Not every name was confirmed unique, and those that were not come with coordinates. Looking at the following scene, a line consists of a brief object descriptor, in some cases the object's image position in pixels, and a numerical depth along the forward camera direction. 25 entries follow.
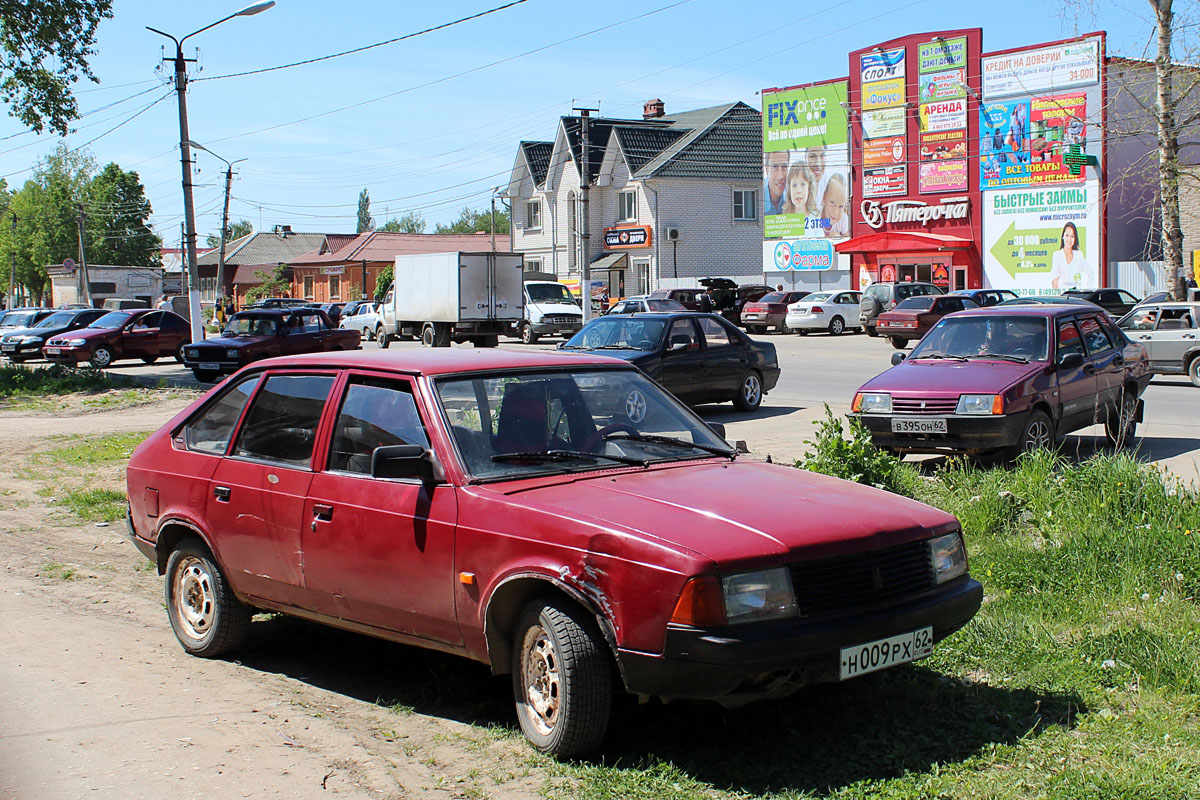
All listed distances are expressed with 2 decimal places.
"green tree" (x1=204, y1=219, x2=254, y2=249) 157.25
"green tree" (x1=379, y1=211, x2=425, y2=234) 163.88
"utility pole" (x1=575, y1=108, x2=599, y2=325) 37.72
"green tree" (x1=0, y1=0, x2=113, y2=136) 28.11
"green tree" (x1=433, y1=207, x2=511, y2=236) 145.88
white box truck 35.78
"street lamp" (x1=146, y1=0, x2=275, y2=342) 27.25
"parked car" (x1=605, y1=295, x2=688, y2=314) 37.97
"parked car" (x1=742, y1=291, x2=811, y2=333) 43.38
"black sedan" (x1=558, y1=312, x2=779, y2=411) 15.77
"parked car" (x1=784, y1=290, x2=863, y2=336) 41.19
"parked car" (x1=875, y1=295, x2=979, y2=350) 33.69
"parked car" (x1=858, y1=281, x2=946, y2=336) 39.31
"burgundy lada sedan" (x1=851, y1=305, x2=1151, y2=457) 10.31
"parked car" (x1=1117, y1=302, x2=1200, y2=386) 19.30
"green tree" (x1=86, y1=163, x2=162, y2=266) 104.06
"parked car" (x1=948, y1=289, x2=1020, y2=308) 34.25
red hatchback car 4.04
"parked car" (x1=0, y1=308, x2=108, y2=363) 34.00
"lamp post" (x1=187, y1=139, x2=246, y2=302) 65.25
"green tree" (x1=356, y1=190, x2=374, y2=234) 142.00
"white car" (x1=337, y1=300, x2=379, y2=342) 48.91
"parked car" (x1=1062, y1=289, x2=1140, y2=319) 32.28
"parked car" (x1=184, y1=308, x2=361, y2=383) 25.52
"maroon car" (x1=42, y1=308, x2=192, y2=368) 30.89
